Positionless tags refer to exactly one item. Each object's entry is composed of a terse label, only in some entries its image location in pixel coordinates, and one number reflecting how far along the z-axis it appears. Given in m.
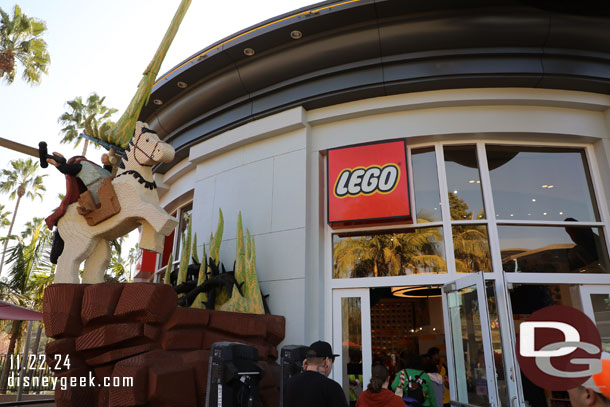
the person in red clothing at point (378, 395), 3.30
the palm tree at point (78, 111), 20.44
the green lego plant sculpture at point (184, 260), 6.79
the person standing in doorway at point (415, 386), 5.15
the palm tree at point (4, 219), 38.50
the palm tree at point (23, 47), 15.67
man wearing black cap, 2.79
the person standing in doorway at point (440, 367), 6.67
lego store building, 6.65
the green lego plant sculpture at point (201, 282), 6.71
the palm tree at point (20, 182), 33.62
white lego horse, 5.66
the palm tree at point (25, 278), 13.49
